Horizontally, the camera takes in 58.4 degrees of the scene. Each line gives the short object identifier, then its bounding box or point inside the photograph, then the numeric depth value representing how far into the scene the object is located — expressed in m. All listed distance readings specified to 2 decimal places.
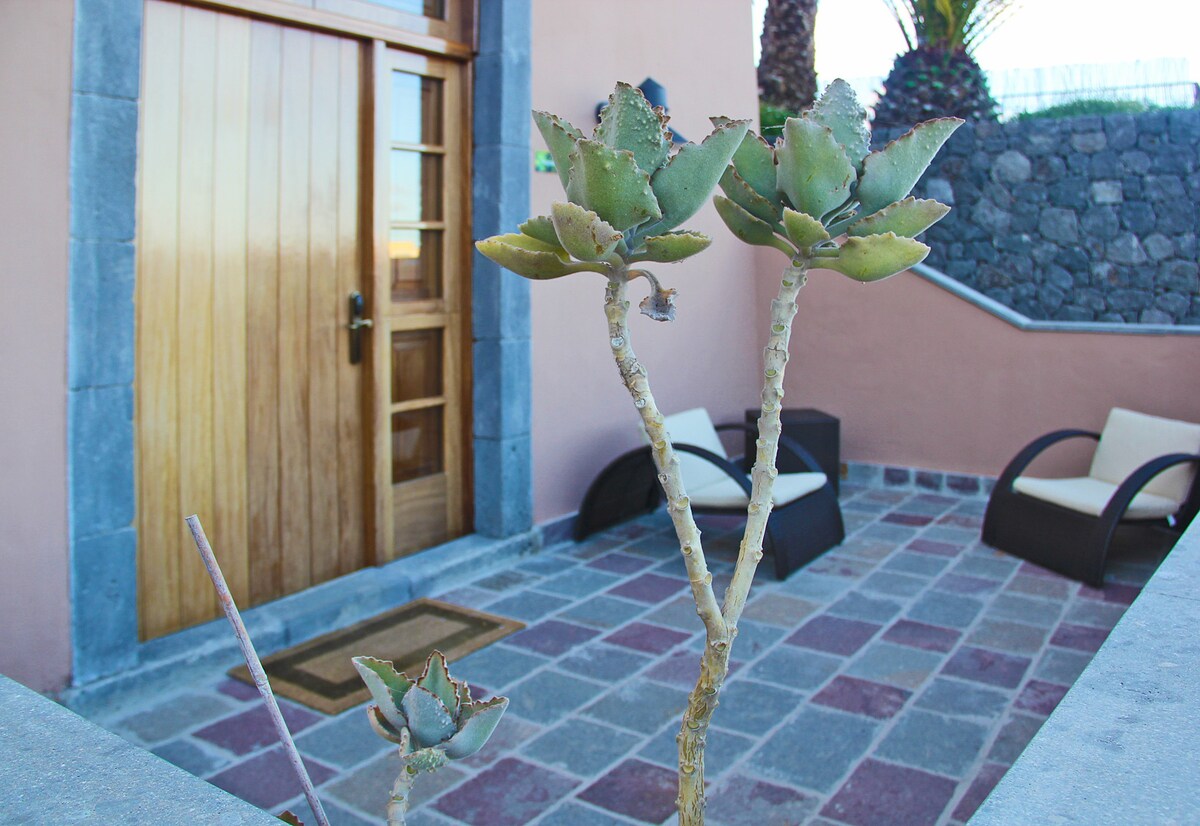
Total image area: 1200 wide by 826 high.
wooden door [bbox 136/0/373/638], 3.97
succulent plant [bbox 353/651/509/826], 1.20
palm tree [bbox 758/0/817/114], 11.04
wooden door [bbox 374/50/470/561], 4.84
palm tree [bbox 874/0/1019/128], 9.95
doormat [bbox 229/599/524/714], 3.77
